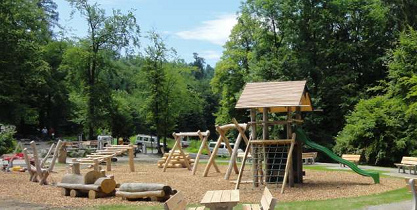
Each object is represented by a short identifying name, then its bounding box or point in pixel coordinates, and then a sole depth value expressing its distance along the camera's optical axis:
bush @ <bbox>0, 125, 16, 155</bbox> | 32.78
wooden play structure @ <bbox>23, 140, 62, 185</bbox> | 17.94
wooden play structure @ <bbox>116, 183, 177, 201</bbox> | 13.21
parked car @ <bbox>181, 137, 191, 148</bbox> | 59.03
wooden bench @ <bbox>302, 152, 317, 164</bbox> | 29.81
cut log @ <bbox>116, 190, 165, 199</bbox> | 13.14
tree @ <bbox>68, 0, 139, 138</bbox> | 39.00
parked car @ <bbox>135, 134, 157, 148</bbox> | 48.23
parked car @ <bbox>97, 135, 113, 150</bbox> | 33.50
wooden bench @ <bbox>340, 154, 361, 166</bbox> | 25.36
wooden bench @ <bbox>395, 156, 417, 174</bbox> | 22.03
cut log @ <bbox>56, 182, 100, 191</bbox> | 14.21
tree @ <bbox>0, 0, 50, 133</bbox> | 40.94
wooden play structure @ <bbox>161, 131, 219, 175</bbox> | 23.64
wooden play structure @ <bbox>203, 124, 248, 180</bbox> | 19.83
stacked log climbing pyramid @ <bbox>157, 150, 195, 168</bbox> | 27.16
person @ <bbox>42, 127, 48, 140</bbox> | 54.67
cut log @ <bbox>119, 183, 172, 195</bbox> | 13.29
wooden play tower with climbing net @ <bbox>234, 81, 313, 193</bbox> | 16.61
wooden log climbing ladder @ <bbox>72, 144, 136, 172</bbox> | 22.29
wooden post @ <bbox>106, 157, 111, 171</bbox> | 24.12
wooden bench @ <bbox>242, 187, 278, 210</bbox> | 6.06
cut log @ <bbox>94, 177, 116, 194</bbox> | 14.30
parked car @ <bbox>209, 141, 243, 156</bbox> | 44.91
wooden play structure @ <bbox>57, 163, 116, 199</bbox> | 14.29
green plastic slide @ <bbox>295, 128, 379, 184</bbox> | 17.33
